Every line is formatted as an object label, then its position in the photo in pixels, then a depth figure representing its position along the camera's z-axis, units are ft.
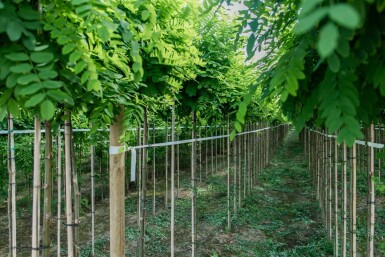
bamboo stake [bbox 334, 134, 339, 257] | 16.02
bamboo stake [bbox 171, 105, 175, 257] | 15.08
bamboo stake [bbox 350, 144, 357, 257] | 11.88
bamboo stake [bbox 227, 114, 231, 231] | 22.30
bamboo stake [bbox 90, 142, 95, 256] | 15.02
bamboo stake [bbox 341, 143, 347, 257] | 13.78
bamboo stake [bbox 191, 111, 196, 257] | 16.43
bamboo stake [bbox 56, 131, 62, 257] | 11.97
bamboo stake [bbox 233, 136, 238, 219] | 24.32
